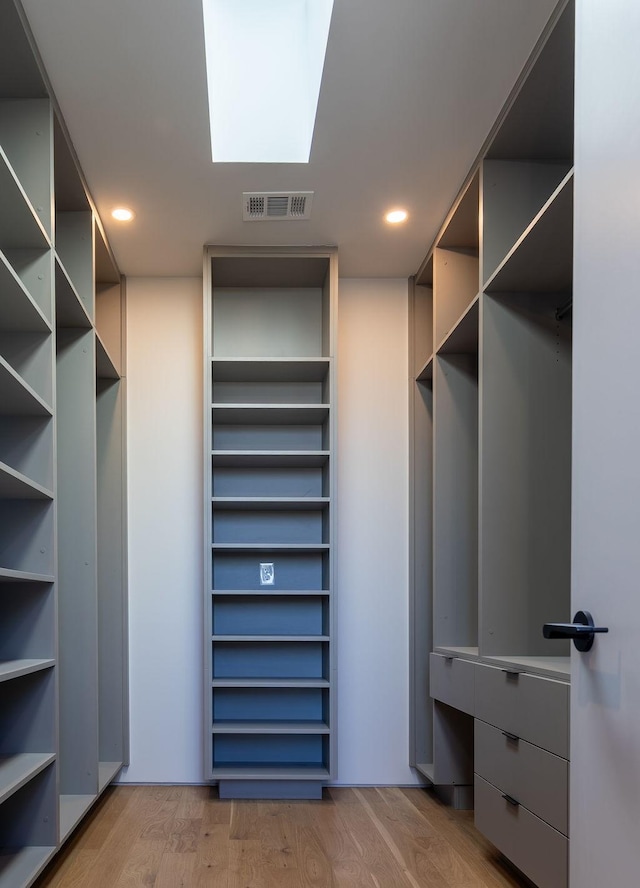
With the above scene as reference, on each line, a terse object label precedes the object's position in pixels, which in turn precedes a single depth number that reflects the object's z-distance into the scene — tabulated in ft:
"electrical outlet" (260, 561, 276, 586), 13.21
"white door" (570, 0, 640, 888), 3.46
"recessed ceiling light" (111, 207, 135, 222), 11.12
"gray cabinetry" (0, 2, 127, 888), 7.47
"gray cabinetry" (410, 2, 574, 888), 7.83
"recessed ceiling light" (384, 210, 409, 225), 11.32
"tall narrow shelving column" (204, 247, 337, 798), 12.25
